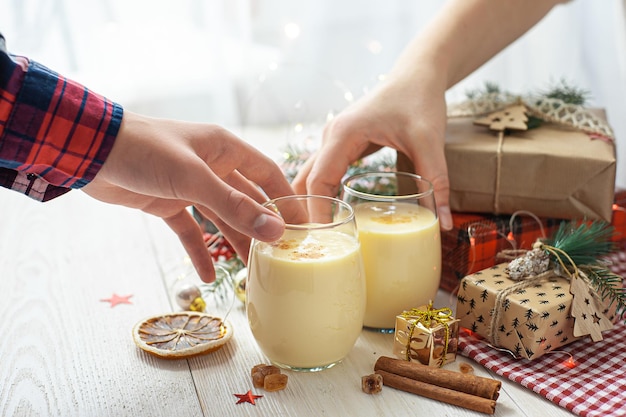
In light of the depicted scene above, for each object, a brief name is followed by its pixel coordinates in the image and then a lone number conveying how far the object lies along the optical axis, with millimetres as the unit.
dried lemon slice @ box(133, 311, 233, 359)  1000
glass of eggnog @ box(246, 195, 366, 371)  916
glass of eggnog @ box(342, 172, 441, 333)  1043
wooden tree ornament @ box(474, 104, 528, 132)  1282
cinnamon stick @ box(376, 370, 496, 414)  878
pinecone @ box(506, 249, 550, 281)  1034
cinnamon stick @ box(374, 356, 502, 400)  896
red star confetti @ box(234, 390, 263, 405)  905
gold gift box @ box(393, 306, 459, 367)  962
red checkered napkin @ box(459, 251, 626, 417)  881
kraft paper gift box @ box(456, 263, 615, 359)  962
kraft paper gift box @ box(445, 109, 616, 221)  1188
